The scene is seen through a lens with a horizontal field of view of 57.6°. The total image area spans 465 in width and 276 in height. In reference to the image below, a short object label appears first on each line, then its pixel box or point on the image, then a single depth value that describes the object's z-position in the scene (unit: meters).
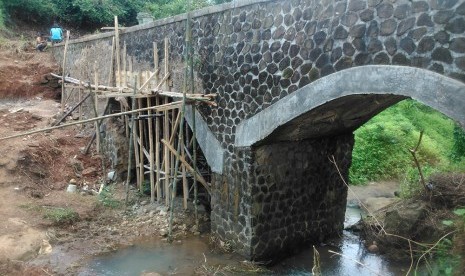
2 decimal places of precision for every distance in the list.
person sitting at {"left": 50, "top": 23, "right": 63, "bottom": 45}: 16.48
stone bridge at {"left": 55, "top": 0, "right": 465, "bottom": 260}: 4.35
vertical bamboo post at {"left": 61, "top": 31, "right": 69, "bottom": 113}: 12.62
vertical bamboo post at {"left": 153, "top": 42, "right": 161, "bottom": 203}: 8.54
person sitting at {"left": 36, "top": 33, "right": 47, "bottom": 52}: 16.45
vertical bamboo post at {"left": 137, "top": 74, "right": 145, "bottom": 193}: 9.05
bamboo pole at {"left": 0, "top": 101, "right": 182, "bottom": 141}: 7.40
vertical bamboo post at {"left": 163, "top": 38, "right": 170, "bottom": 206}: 8.28
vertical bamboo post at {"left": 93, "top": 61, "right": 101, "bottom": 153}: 10.47
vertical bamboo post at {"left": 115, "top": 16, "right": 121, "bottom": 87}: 9.96
